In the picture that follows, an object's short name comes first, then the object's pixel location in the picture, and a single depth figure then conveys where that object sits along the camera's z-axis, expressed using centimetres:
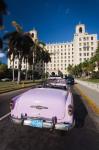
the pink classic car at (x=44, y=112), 287
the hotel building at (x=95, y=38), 7709
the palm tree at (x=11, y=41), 1947
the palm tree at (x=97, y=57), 3429
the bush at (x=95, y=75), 4033
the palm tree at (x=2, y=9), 1151
